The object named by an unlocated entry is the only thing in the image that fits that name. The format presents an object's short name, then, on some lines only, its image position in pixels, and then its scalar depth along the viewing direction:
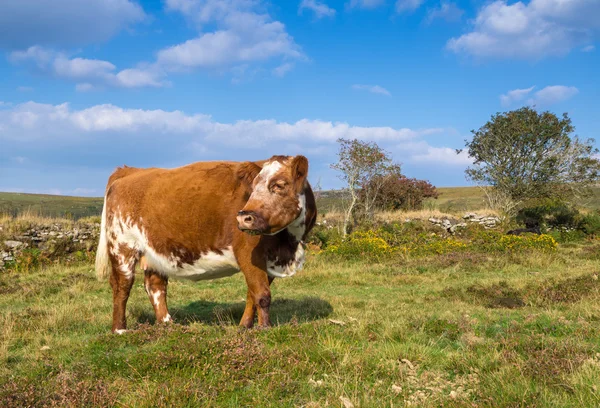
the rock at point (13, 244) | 16.06
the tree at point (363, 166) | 24.33
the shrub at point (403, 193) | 28.75
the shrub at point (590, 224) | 23.78
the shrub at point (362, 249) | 16.61
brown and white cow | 5.62
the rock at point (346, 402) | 3.63
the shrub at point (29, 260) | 15.41
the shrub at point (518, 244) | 17.16
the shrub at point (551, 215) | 25.61
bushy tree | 28.73
